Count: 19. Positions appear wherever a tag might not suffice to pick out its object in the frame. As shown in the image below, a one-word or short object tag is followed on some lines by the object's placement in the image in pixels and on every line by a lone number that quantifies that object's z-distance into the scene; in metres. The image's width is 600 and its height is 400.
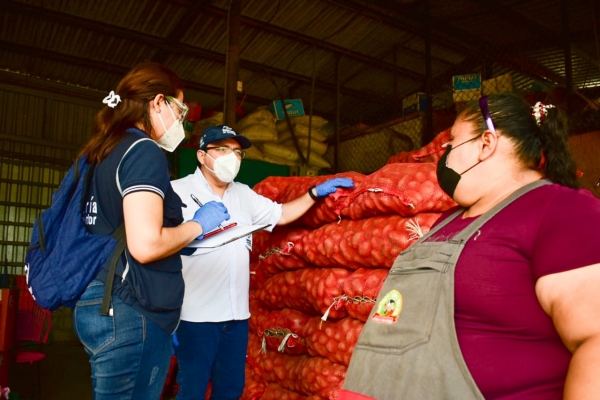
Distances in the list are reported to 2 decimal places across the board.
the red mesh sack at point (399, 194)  2.03
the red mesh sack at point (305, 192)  2.44
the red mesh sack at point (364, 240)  2.03
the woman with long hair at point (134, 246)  1.44
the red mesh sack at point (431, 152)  2.55
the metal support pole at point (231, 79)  3.75
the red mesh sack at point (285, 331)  2.55
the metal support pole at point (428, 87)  4.62
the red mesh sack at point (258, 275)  2.93
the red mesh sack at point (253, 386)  2.82
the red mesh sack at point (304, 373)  2.24
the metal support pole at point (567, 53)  3.99
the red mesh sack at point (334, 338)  2.19
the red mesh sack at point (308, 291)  2.29
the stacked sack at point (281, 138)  5.84
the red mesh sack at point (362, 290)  2.10
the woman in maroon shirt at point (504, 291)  0.89
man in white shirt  2.26
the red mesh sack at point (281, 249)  2.63
